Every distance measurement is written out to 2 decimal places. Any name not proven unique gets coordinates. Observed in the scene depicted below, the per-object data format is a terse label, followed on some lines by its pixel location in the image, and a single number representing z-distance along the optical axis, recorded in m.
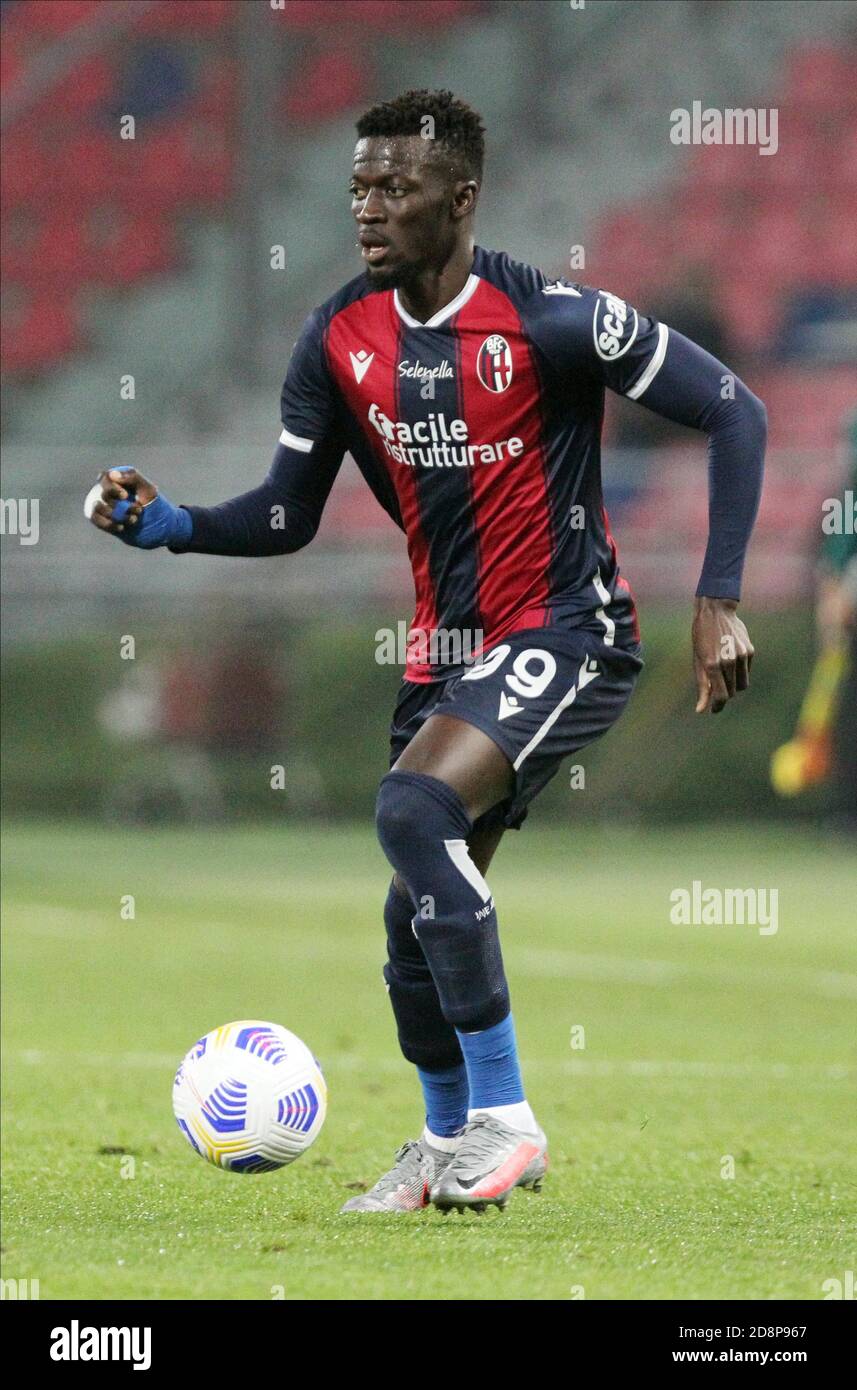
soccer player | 4.51
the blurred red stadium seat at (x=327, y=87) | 24.22
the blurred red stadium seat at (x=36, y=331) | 22.98
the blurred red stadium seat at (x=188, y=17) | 24.05
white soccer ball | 4.60
